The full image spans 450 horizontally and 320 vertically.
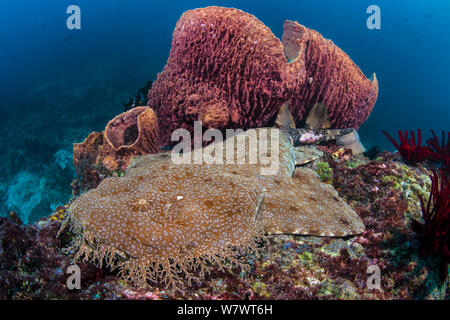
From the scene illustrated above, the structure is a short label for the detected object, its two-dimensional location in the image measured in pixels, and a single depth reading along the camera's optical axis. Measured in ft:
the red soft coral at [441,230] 9.03
